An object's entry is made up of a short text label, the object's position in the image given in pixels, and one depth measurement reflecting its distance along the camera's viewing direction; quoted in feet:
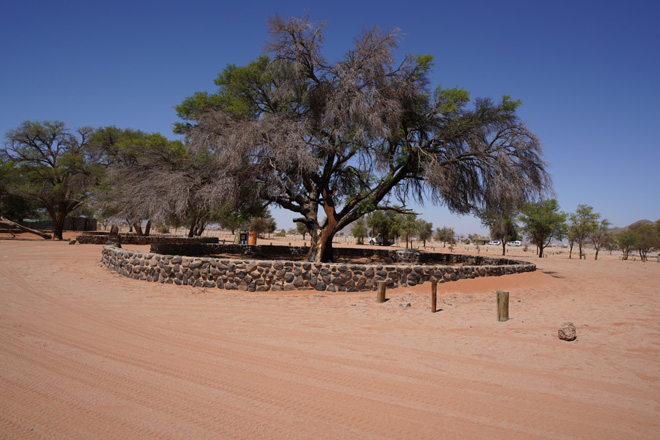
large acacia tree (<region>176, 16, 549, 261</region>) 46.50
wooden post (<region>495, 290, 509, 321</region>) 25.82
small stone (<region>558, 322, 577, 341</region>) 20.56
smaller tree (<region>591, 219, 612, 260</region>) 154.30
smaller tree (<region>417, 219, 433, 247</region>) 222.71
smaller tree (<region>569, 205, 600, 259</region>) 132.46
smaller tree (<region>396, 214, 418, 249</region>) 184.85
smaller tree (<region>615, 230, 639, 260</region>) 143.23
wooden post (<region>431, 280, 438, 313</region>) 28.93
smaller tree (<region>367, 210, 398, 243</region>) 181.16
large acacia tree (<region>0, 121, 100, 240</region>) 102.01
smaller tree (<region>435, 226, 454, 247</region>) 291.50
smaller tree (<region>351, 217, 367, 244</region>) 212.23
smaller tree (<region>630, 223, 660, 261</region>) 142.00
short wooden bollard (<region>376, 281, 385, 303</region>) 32.12
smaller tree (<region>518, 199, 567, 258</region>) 119.65
